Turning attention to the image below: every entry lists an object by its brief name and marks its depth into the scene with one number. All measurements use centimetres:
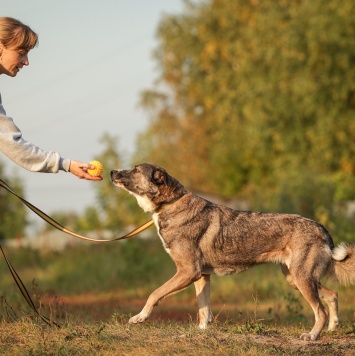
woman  756
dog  971
